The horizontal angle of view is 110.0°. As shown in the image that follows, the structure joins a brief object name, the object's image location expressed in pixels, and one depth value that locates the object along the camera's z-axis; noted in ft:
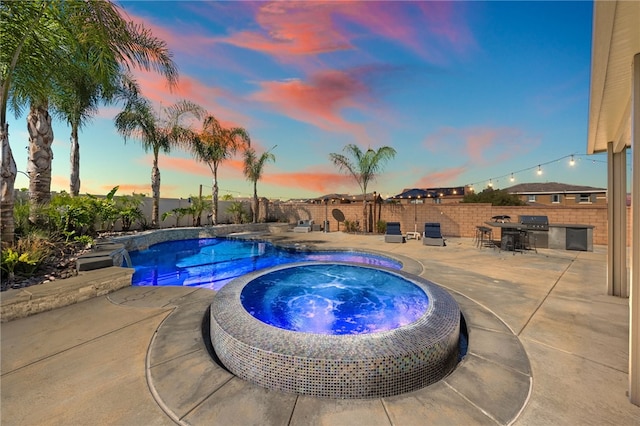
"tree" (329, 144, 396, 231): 48.67
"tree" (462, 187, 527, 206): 78.02
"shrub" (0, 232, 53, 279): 14.37
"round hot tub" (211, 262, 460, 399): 7.57
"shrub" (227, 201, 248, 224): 61.46
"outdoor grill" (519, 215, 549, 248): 32.50
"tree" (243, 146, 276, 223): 59.62
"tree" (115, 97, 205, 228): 40.70
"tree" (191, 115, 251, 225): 51.75
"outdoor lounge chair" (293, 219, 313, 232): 54.90
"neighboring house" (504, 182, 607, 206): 106.73
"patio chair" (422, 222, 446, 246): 34.91
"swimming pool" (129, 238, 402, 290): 23.85
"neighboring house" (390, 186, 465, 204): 113.29
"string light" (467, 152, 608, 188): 45.52
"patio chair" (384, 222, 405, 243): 38.32
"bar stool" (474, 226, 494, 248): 33.71
